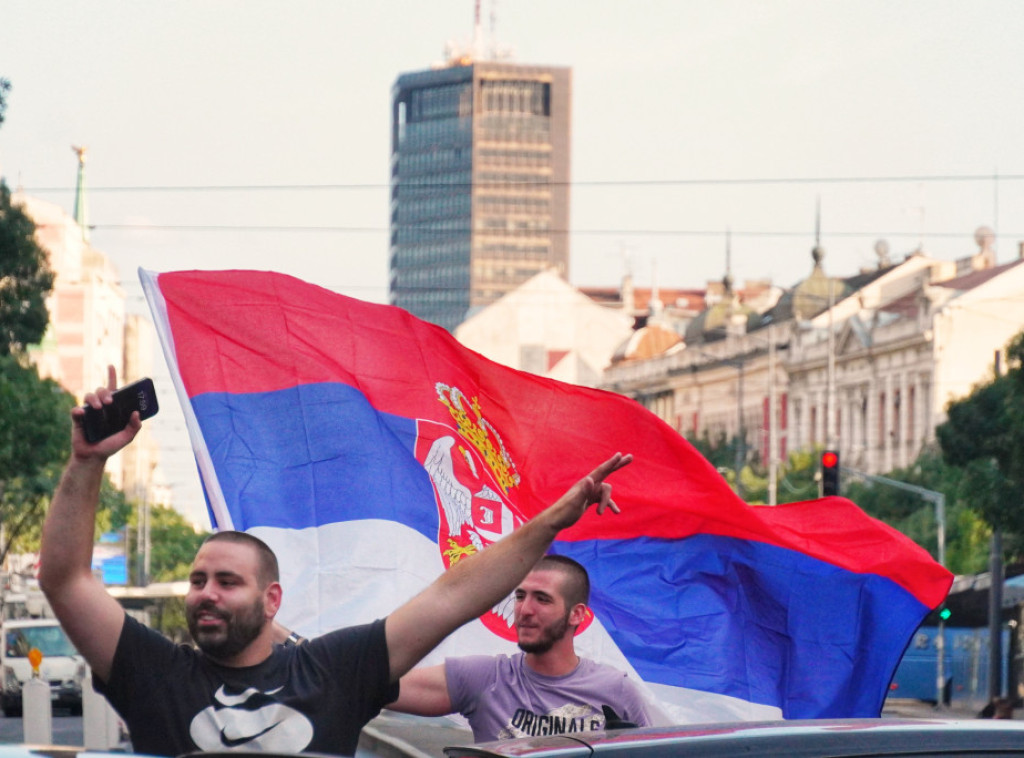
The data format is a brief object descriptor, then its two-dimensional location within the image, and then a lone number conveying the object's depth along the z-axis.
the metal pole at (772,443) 56.03
